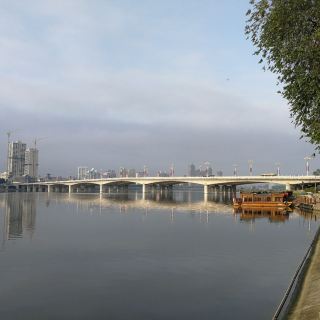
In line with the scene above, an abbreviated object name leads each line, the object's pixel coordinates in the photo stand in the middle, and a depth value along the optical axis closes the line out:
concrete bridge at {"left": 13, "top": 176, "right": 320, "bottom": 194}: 170.34
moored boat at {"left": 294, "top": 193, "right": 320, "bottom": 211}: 107.19
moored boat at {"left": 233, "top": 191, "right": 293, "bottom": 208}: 119.69
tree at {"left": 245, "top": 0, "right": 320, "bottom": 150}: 24.50
